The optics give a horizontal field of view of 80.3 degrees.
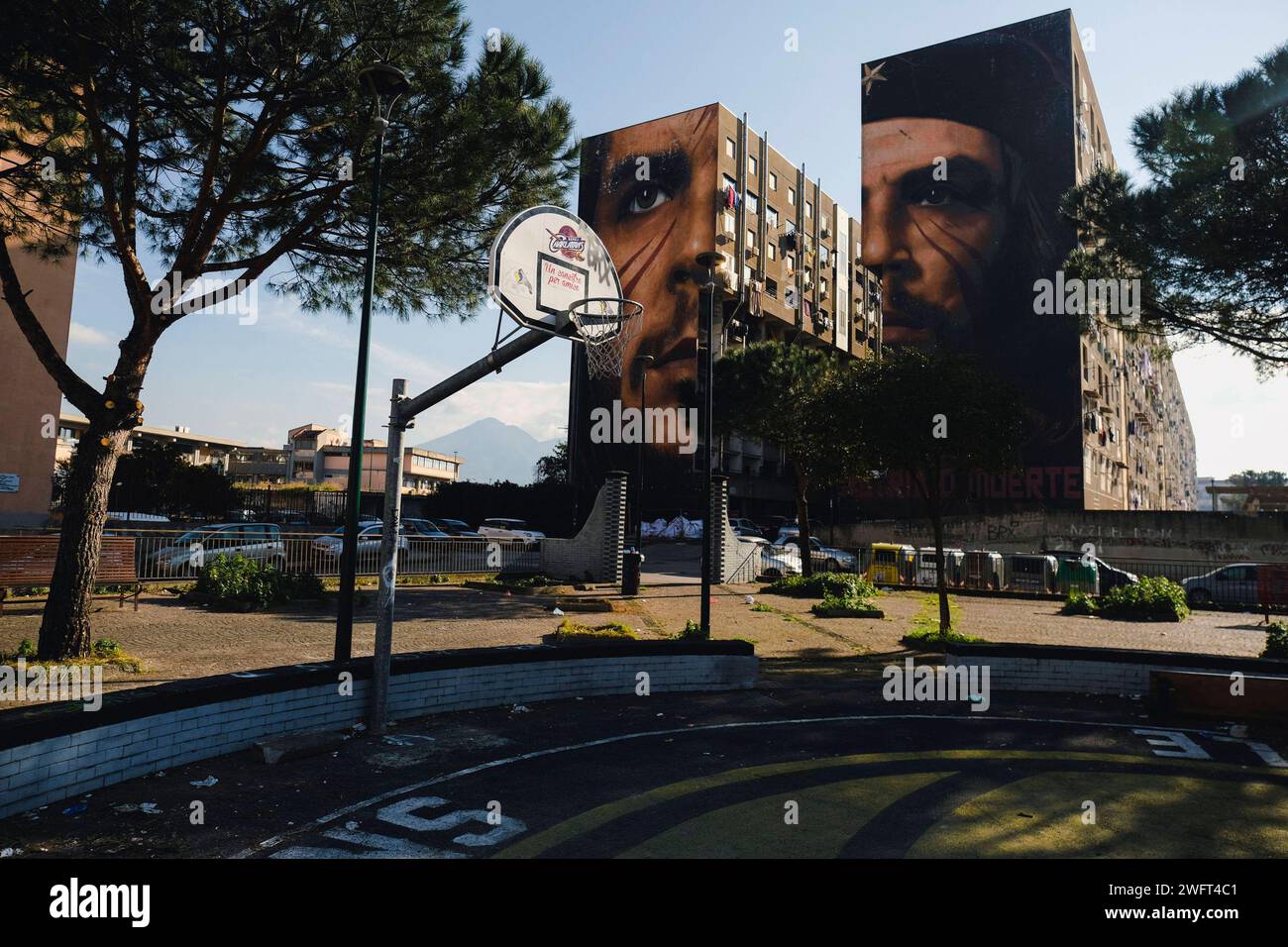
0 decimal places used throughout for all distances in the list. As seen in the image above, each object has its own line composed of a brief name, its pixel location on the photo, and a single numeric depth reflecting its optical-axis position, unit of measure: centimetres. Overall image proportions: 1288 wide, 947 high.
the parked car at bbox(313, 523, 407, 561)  2195
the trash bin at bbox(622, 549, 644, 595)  2380
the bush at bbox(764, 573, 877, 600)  2297
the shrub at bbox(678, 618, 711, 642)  1376
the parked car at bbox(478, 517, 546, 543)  3397
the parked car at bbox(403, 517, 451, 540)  3303
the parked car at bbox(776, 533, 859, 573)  3294
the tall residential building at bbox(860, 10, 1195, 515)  4871
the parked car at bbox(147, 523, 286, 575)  1870
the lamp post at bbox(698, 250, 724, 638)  1423
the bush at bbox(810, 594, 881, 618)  2020
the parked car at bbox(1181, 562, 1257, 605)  2566
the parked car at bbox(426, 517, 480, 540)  3889
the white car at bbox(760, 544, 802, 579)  3188
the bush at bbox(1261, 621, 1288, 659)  1275
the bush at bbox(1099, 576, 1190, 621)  2105
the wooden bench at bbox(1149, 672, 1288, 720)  988
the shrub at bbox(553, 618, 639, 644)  1336
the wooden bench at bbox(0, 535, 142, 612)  1531
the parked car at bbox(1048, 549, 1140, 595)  2781
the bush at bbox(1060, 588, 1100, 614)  2214
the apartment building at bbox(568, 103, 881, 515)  5759
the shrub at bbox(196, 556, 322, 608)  1658
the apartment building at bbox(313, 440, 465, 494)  9829
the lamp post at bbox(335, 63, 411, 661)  888
